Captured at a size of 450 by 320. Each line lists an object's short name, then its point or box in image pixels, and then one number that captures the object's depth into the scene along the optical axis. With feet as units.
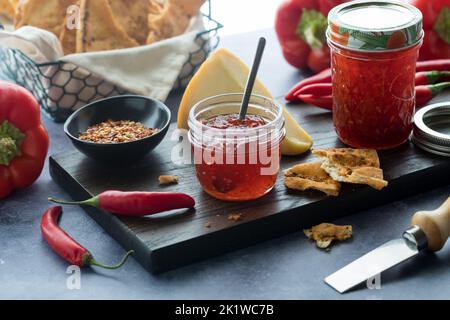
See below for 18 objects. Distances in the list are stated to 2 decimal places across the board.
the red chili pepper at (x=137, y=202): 6.00
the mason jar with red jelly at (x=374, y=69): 6.31
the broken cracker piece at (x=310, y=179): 6.14
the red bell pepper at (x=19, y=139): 6.58
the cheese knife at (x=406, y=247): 5.47
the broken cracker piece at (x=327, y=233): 5.88
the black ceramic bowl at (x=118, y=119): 6.56
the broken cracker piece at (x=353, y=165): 6.16
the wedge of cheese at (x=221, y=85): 6.77
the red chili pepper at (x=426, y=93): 7.30
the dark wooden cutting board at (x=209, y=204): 5.77
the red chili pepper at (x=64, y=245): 5.76
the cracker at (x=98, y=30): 7.60
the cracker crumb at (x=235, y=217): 5.91
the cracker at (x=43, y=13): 7.64
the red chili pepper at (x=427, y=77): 7.52
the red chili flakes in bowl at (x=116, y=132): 6.73
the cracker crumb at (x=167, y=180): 6.43
